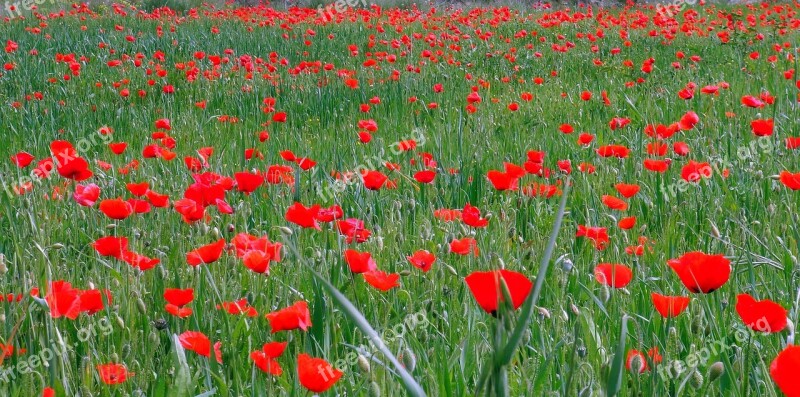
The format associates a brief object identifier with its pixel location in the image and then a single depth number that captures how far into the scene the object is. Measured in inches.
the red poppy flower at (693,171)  91.0
